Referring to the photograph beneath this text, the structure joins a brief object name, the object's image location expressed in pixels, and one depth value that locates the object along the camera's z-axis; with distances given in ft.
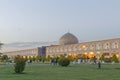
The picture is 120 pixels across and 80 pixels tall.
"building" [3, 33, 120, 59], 273.81
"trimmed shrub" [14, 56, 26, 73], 81.35
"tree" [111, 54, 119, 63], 223.90
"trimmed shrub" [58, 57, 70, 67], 131.13
